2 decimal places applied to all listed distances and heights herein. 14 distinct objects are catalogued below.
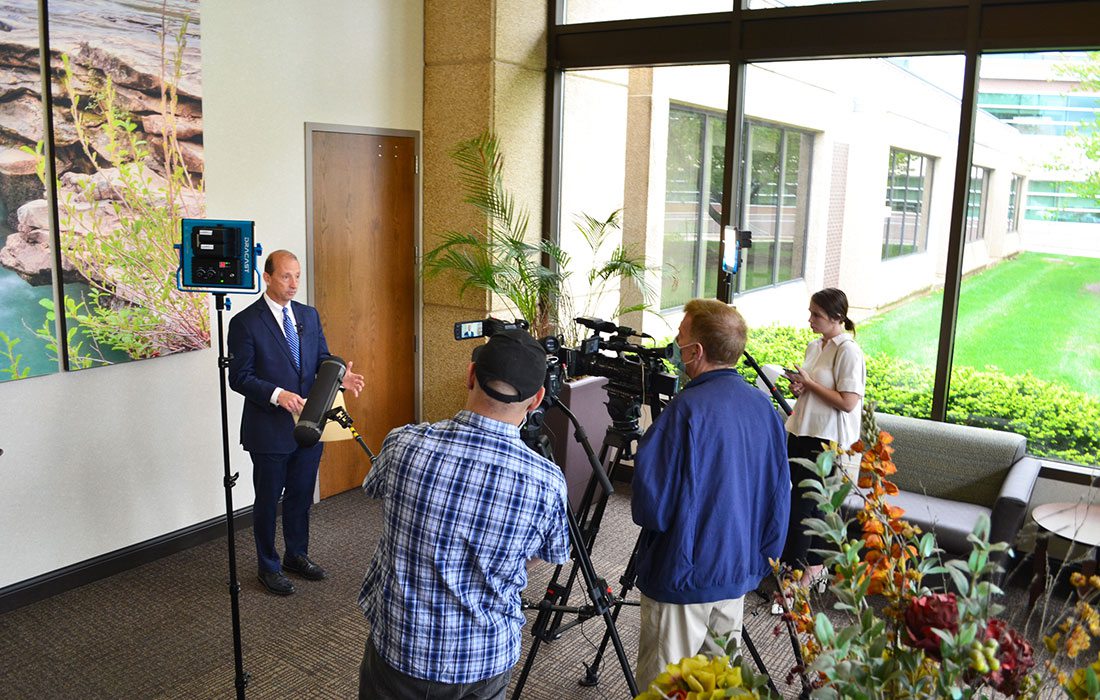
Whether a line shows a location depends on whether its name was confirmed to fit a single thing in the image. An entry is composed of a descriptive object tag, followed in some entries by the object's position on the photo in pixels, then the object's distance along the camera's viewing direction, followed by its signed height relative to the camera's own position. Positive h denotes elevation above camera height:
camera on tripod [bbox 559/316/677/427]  2.95 -0.52
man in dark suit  4.09 -0.82
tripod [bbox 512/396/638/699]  2.67 -1.17
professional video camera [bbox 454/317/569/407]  2.77 -0.39
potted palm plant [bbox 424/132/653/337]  5.49 -0.31
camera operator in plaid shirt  1.90 -0.66
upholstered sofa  4.23 -1.22
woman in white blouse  3.92 -0.76
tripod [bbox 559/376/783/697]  3.07 -0.76
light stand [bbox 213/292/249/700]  3.24 -1.32
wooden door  5.27 -0.42
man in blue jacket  2.47 -0.76
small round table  3.73 -1.27
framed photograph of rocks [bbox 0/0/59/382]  3.76 -0.06
